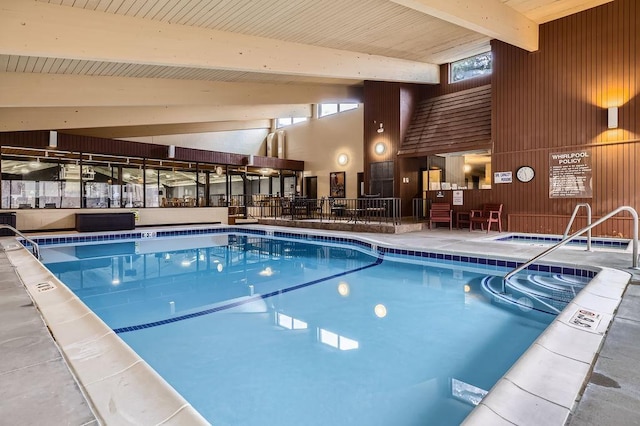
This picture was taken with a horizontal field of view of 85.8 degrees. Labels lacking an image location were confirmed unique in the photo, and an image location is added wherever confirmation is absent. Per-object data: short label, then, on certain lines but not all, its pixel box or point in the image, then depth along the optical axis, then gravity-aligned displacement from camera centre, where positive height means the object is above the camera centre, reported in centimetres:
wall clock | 807 +74
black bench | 945 -43
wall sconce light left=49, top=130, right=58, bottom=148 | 938 +187
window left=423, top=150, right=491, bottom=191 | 1159 +122
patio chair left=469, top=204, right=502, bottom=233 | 836 -29
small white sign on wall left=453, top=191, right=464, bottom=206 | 938 +18
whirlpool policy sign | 732 +66
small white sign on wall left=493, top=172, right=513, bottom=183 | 845 +68
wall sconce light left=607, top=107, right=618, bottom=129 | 685 +173
